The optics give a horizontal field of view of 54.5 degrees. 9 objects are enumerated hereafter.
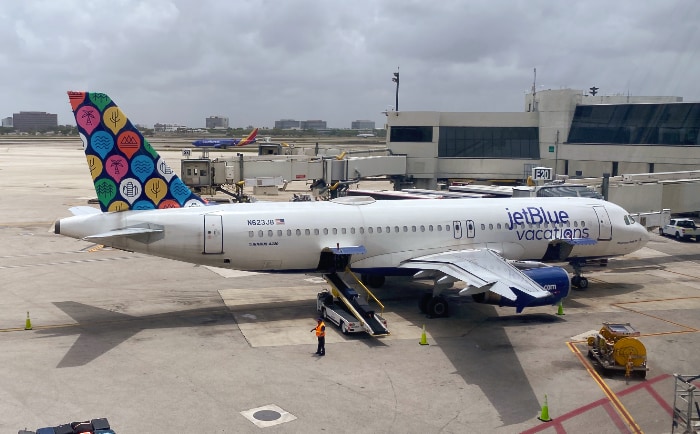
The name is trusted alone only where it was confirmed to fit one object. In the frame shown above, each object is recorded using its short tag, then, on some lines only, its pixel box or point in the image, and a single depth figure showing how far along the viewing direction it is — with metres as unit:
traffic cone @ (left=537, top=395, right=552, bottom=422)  20.60
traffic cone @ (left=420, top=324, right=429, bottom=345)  27.80
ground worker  25.90
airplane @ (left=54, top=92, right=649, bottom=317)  29.66
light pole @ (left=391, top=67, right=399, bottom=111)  90.92
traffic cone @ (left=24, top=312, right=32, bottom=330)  28.56
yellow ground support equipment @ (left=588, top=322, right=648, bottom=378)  24.59
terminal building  66.56
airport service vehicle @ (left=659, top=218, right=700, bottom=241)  54.16
